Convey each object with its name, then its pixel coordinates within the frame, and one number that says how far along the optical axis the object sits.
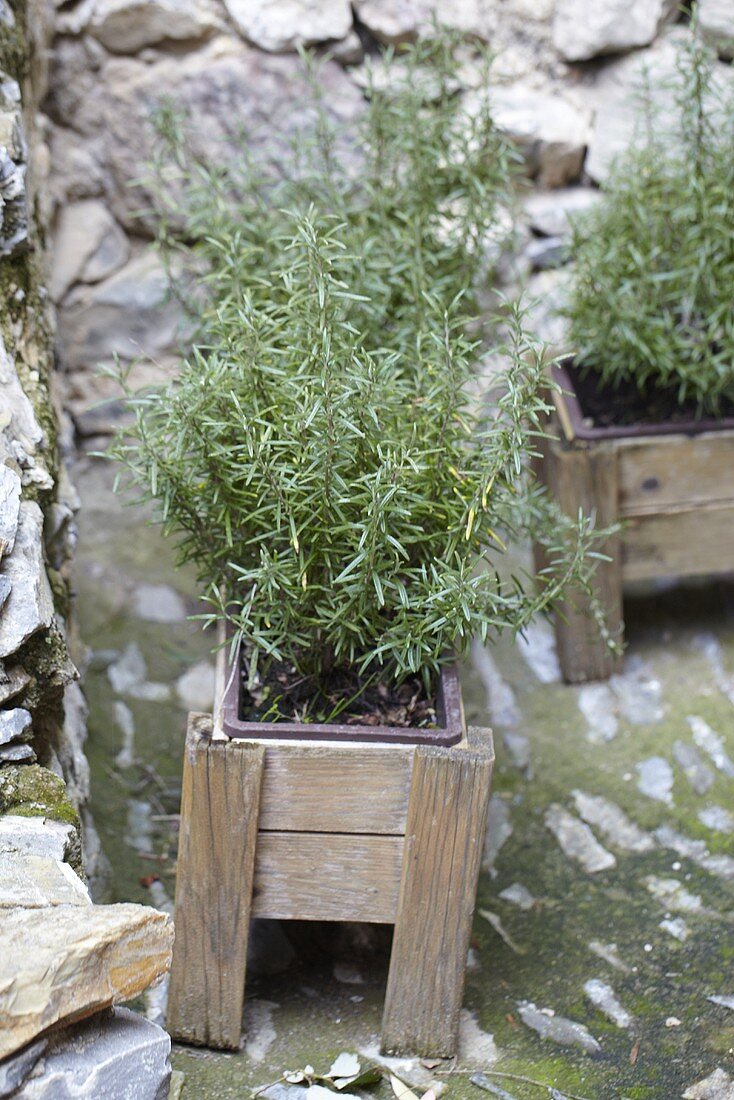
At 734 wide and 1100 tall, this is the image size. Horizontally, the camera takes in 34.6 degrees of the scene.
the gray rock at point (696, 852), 2.35
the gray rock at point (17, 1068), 1.28
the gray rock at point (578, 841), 2.43
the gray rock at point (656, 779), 2.60
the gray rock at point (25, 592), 1.68
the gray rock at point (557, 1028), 1.90
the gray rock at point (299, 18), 3.11
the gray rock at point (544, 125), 3.16
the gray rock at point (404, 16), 3.12
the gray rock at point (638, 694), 2.85
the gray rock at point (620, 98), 3.17
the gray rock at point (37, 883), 1.47
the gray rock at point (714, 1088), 1.75
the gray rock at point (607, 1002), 1.96
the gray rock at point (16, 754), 1.69
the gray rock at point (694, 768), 2.61
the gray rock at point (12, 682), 1.67
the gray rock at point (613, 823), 2.47
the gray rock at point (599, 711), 2.82
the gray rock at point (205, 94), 3.16
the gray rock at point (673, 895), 2.26
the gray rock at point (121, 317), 3.30
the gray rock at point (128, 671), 2.94
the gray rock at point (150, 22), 3.11
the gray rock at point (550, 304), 3.03
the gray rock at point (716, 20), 3.14
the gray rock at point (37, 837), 1.59
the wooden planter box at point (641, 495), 2.73
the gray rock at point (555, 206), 3.26
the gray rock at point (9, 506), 1.72
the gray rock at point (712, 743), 2.65
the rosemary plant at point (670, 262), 2.59
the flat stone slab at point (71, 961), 1.30
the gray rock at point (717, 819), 2.48
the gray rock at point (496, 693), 2.90
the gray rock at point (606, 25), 3.15
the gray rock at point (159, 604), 3.12
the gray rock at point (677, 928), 2.18
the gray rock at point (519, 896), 2.32
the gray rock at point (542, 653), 3.01
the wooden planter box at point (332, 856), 1.78
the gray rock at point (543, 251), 3.24
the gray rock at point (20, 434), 1.87
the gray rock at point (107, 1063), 1.31
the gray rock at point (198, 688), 2.91
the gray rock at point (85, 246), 3.27
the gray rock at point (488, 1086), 1.78
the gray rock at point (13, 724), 1.68
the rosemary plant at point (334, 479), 1.77
